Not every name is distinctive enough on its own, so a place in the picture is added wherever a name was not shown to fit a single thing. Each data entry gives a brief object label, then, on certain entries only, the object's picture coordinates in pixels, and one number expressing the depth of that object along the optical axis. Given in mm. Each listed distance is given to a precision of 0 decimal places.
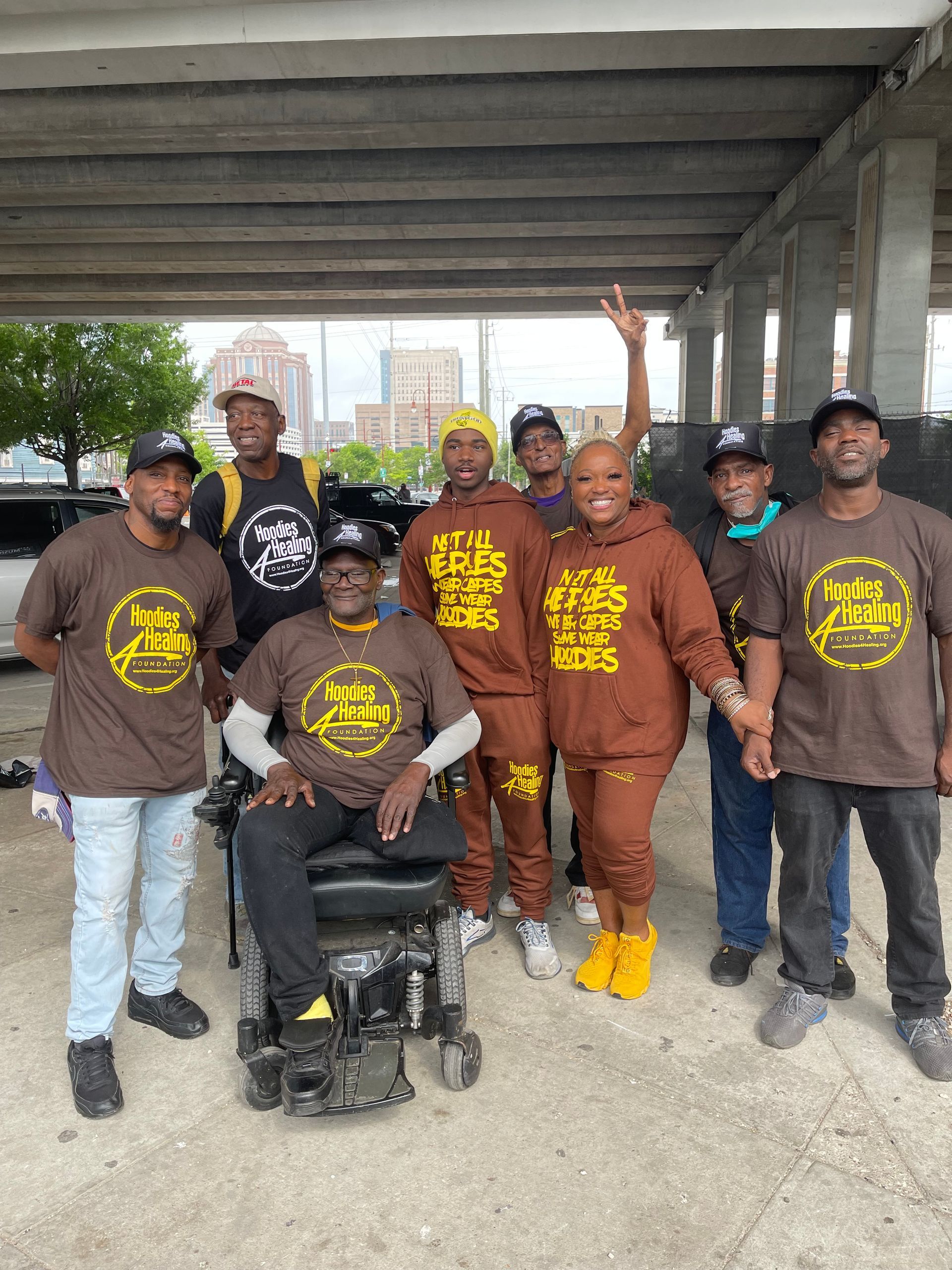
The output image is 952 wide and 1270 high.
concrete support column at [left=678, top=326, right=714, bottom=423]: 21812
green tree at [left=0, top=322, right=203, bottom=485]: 22812
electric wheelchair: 2713
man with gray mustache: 3252
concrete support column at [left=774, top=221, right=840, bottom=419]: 13250
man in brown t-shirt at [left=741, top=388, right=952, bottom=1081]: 2746
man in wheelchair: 2869
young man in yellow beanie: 3543
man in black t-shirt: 3619
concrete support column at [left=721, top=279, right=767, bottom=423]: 17203
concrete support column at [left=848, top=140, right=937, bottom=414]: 10016
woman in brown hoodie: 3162
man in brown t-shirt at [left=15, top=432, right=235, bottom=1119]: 2789
